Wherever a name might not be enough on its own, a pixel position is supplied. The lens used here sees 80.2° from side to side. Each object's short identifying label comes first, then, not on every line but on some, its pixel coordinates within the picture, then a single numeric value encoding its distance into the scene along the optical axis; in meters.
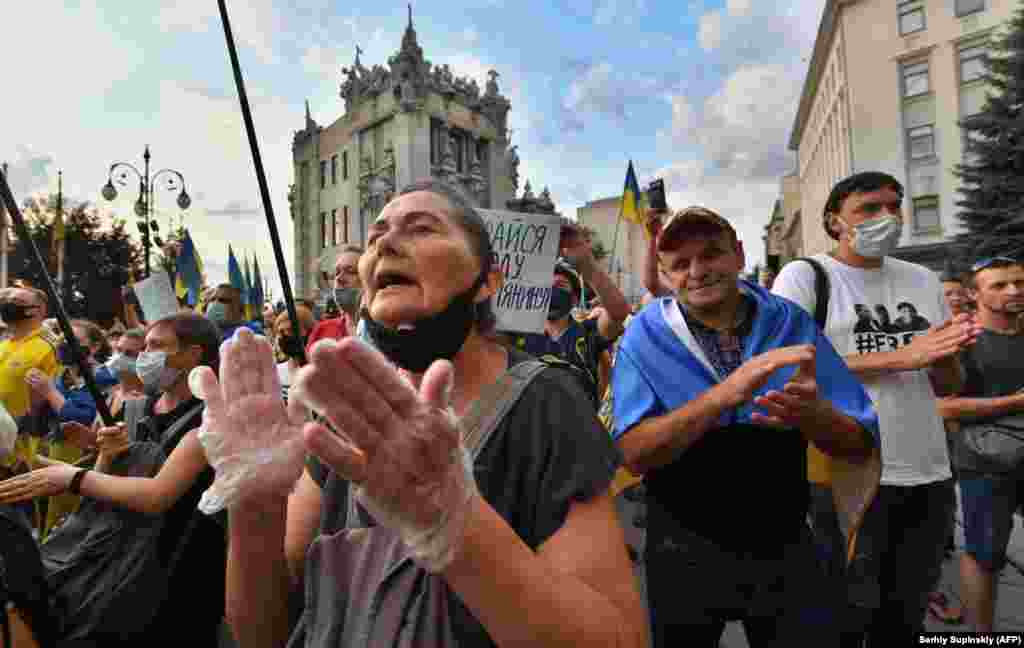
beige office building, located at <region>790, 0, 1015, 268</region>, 28.14
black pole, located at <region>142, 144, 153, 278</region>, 15.88
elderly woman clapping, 0.82
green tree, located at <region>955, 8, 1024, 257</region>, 18.12
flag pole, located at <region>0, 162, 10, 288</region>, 13.29
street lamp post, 15.84
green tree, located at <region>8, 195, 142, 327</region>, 32.97
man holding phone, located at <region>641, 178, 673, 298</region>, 2.66
